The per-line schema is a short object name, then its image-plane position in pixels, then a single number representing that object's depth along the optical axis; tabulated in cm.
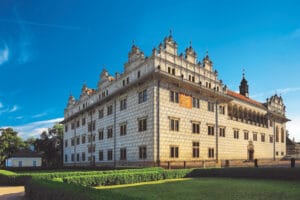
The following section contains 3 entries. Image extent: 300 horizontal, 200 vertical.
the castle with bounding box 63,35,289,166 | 2839
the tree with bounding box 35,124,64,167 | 6788
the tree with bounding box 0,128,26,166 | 6880
